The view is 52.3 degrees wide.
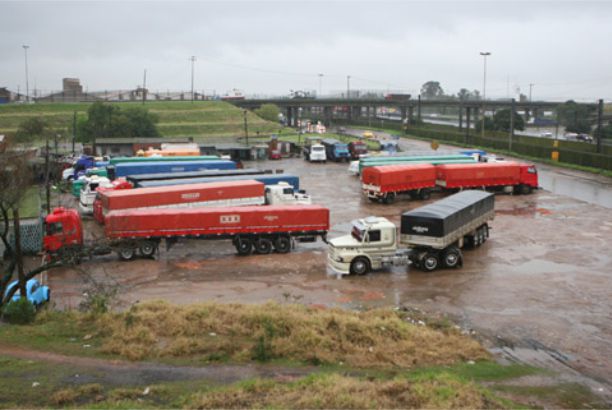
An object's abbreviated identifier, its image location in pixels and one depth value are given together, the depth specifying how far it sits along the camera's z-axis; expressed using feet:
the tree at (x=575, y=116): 335.47
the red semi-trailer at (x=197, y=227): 87.15
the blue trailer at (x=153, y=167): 147.13
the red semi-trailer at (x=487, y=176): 138.62
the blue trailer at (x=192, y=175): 132.37
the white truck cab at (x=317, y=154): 212.43
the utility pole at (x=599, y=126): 182.95
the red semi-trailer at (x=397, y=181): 130.93
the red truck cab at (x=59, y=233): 87.04
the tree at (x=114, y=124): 253.65
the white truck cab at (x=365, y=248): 79.20
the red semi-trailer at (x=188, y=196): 102.68
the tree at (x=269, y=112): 398.01
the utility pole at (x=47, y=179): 101.12
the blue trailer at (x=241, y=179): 124.88
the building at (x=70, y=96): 420.77
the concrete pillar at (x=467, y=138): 264.56
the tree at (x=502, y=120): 327.88
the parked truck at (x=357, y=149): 216.54
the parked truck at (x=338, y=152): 215.78
